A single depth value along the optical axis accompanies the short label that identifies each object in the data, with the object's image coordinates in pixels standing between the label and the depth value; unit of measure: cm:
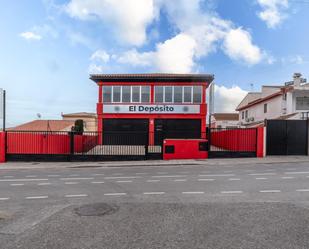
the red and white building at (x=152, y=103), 2720
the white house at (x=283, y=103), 2766
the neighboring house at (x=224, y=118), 5714
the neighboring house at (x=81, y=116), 6185
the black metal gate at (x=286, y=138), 1930
